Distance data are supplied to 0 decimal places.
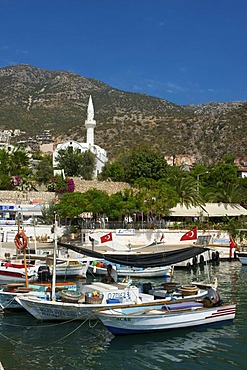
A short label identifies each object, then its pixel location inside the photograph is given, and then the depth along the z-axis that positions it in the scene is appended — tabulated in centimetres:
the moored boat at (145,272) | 3275
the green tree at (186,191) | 5693
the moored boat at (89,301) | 1889
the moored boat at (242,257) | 4015
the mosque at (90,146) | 7962
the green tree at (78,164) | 7456
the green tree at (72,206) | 4716
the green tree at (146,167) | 6925
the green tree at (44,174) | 7256
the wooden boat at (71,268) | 3130
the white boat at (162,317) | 1733
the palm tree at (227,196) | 6216
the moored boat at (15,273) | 2825
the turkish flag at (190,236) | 2430
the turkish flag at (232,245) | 4475
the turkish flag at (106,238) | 2411
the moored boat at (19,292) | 2108
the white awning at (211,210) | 5409
